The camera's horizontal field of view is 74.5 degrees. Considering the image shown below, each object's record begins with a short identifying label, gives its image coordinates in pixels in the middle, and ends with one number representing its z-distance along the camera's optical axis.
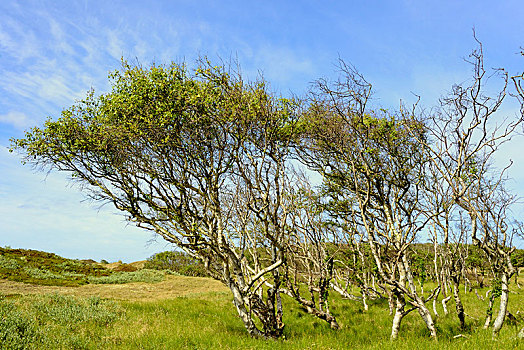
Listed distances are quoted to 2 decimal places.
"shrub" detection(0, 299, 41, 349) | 10.66
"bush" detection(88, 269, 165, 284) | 35.81
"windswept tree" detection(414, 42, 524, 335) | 11.53
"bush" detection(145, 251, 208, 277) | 53.56
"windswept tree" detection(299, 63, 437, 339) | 13.99
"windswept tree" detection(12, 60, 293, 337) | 12.79
